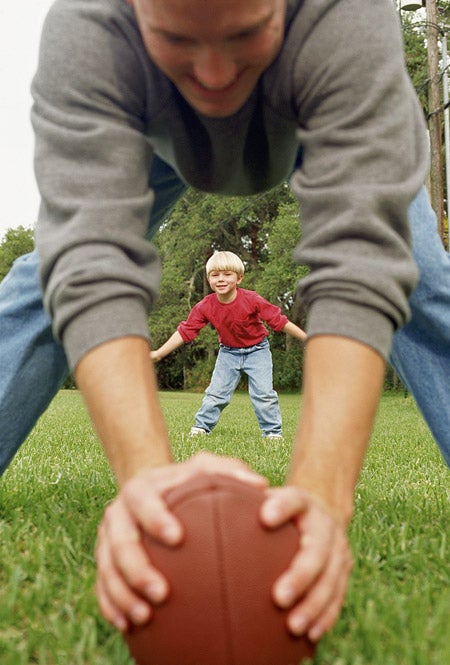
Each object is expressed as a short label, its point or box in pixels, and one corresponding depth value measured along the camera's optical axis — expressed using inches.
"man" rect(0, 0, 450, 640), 52.4
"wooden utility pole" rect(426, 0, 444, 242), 725.9
